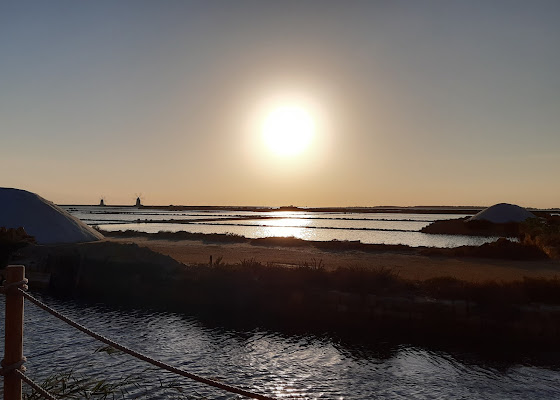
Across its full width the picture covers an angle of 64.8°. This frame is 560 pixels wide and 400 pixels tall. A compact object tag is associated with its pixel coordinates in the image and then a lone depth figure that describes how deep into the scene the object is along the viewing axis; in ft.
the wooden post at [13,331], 14.29
